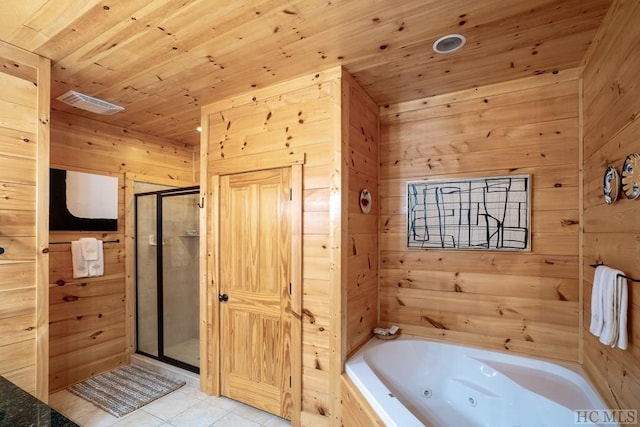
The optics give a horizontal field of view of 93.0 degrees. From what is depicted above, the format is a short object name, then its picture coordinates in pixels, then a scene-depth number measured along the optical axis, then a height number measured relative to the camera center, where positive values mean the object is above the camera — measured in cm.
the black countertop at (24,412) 87 -59
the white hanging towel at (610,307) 141 -45
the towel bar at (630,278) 132 -29
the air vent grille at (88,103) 250 +98
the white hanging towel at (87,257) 284 -39
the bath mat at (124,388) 251 -156
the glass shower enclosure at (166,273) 323 -62
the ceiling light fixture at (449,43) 177 +104
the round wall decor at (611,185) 151 +15
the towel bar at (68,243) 275 -24
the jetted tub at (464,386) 177 -112
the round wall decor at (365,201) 243 +12
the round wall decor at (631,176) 132 +17
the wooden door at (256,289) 233 -59
